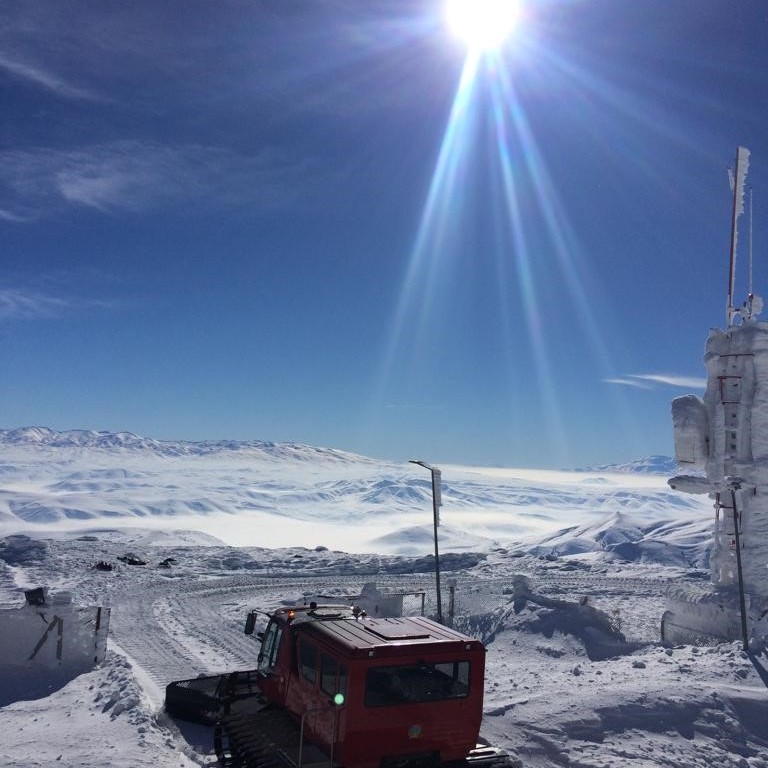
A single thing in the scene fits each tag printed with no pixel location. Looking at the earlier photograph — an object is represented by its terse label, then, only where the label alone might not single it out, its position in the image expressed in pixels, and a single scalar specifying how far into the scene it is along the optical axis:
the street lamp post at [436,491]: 20.64
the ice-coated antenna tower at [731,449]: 21.72
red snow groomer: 7.61
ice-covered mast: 22.91
